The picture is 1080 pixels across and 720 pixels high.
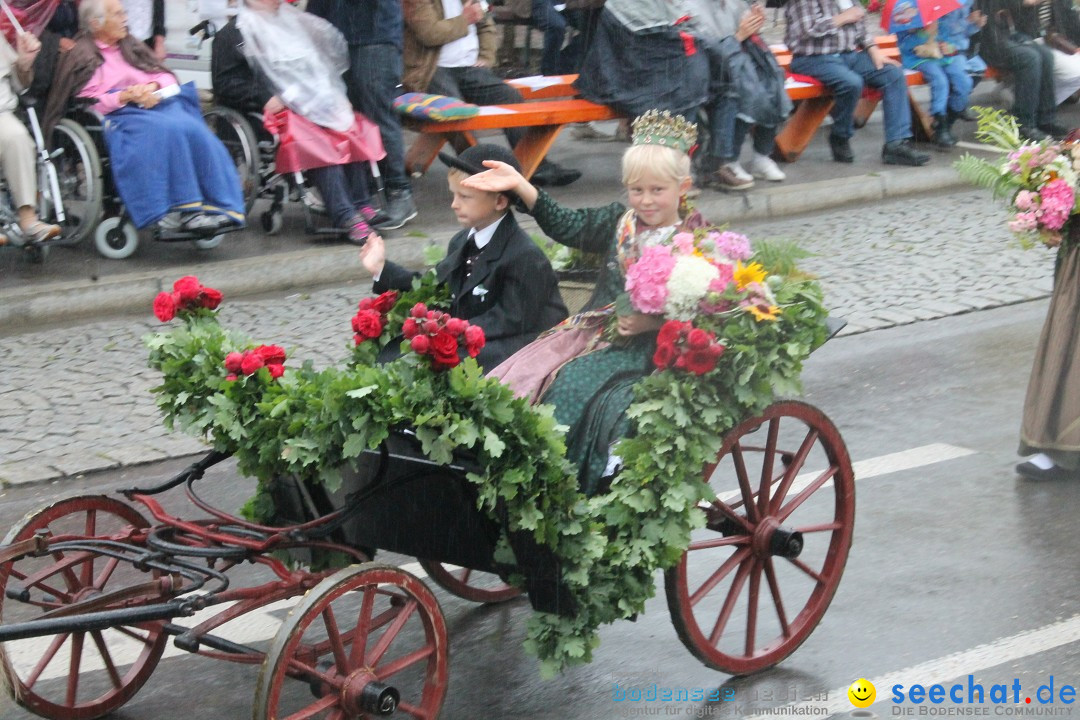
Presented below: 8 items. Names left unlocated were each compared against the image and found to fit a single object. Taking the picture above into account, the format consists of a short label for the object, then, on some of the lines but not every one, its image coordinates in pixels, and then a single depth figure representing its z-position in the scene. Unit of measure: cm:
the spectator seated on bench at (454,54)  972
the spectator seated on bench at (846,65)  1145
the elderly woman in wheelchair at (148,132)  831
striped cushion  965
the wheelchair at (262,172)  909
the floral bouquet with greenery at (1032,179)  556
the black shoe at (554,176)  1106
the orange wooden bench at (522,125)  988
